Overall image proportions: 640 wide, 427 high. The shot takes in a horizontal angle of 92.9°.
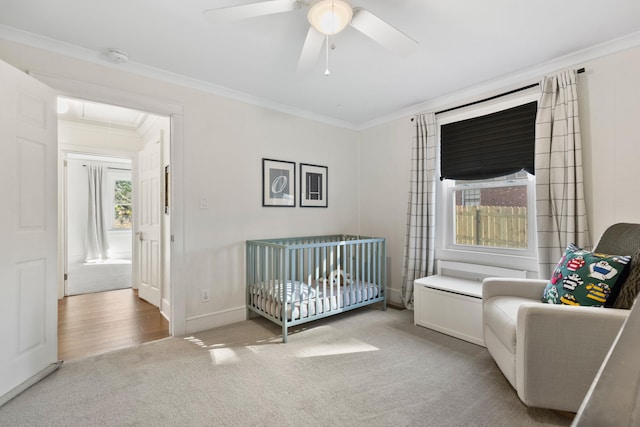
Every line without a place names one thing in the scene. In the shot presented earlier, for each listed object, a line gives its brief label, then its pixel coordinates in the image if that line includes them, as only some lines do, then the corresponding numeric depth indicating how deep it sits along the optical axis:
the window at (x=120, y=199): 7.21
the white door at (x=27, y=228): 1.82
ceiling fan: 1.55
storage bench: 2.56
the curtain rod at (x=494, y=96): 2.44
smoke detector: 2.30
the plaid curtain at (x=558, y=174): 2.31
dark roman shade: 2.69
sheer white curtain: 6.76
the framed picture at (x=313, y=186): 3.68
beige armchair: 1.51
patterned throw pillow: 1.67
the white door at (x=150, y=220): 3.54
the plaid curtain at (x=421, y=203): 3.28
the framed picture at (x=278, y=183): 3.33
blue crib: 2.71
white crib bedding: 2.72
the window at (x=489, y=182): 2.73
